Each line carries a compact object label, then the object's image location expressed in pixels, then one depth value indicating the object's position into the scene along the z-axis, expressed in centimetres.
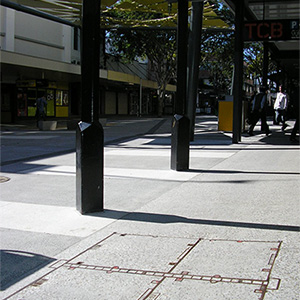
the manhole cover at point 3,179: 873
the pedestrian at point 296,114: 1456
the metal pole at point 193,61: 1560
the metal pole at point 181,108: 945
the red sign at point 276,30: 1353
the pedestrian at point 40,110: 2509
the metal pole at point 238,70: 1538
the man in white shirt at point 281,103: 1936
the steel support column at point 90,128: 609
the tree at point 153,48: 3919
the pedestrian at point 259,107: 1772
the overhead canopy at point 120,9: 1817
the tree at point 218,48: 3925
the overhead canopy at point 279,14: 1672
